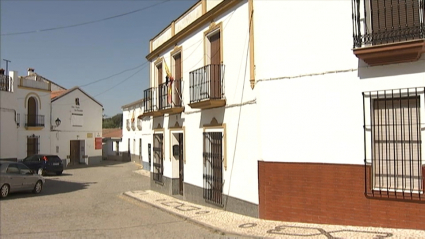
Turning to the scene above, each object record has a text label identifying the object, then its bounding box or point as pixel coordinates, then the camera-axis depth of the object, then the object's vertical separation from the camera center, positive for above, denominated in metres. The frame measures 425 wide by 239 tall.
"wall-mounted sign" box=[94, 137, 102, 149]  33.65 -0.79
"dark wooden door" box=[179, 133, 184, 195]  13.60 -1.14
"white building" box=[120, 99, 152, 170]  31.37 +0.28
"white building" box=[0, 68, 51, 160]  26.12 +1.52
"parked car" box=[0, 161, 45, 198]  13.57 -1.65
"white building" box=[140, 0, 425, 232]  6.65 +0.45
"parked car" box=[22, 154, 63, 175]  23.42 -1.78
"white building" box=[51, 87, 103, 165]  30.11 +0.62
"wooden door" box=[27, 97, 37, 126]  27.14 +1.65
